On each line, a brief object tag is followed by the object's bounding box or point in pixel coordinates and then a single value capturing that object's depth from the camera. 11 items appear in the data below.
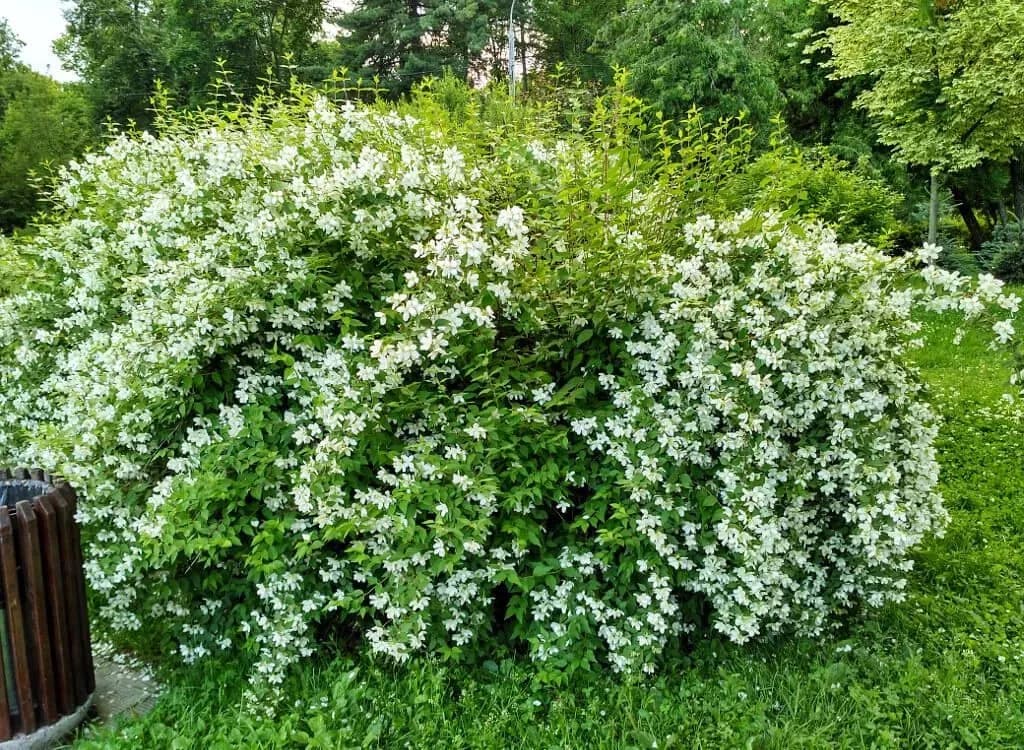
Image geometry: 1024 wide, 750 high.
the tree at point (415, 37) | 22.89
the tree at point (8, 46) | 28.61
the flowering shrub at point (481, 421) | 2.79
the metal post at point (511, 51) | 12.96
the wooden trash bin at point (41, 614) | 2.59
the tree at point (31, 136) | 21.36
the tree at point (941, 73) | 11.83
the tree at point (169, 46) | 24.42
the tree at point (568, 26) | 24.91
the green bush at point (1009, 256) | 13.28
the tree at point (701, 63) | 12.76
